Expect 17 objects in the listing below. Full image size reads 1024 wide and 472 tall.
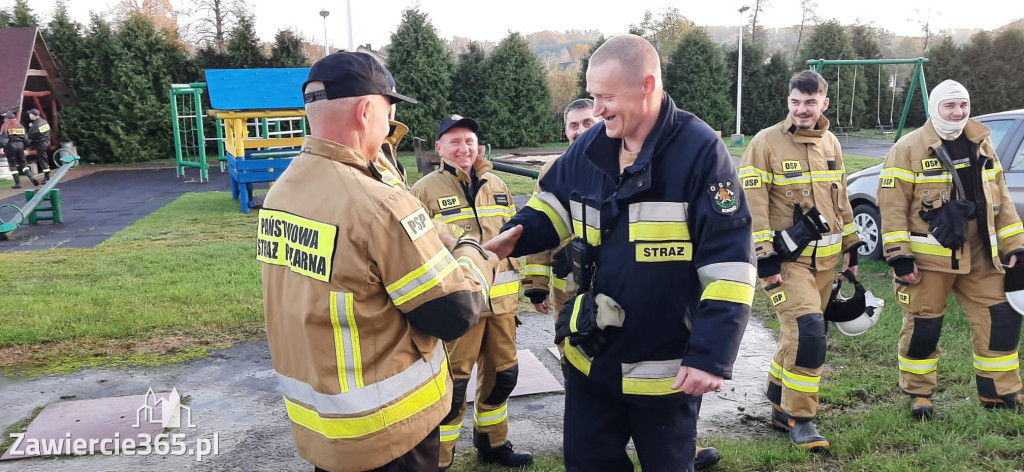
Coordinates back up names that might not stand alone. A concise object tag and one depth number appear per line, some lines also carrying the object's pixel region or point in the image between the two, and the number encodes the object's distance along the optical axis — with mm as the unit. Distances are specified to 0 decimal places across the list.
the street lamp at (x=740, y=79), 24706
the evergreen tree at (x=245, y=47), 26906
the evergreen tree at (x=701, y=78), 28250
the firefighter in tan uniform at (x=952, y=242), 4383
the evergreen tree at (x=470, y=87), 27828
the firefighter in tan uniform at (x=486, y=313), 4004
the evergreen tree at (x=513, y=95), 27359
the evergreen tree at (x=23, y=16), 27000
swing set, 13539
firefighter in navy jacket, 2393
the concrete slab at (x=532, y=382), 5055
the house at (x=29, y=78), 22609
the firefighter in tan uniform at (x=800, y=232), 4121
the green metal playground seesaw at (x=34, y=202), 11594
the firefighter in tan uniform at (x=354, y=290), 2195
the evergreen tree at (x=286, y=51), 27141
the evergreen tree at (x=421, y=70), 26281
